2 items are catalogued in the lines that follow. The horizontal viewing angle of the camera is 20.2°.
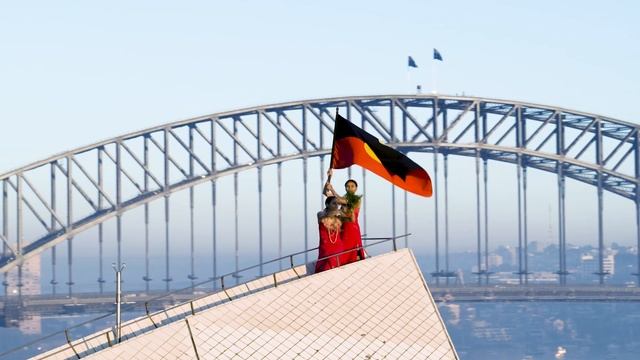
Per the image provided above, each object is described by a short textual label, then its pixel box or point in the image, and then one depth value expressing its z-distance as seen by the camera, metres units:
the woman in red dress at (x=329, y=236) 36.75
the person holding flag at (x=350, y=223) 36.67
